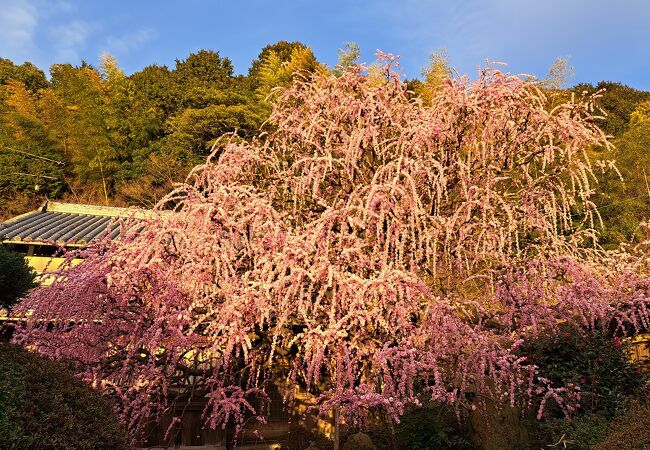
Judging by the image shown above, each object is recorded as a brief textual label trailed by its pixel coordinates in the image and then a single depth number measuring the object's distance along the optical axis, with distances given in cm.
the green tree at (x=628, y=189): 2061
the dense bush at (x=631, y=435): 638
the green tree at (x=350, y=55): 2752
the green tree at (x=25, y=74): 4291
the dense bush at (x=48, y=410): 346
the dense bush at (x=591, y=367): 859
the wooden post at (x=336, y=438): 645
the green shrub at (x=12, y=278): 687
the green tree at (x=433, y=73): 2088
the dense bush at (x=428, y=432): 800
